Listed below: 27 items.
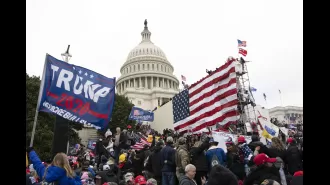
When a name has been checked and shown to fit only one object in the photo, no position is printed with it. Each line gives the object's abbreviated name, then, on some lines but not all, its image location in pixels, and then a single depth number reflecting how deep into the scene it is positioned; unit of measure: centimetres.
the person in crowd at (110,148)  1195
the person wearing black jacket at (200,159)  719
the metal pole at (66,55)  799
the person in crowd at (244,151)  749
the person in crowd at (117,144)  1075
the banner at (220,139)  788
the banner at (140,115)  3071
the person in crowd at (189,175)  479
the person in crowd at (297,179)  503
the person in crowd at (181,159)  708
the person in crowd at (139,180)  583
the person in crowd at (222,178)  414
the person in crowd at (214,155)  699
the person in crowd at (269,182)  406
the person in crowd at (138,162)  912
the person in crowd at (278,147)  737
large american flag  1295
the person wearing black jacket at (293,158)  738
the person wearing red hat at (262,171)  489
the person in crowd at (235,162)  717
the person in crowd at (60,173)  438
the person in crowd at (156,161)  815
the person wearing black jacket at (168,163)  773
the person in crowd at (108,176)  686
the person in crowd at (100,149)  1148
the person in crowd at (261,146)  659
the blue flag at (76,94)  674
